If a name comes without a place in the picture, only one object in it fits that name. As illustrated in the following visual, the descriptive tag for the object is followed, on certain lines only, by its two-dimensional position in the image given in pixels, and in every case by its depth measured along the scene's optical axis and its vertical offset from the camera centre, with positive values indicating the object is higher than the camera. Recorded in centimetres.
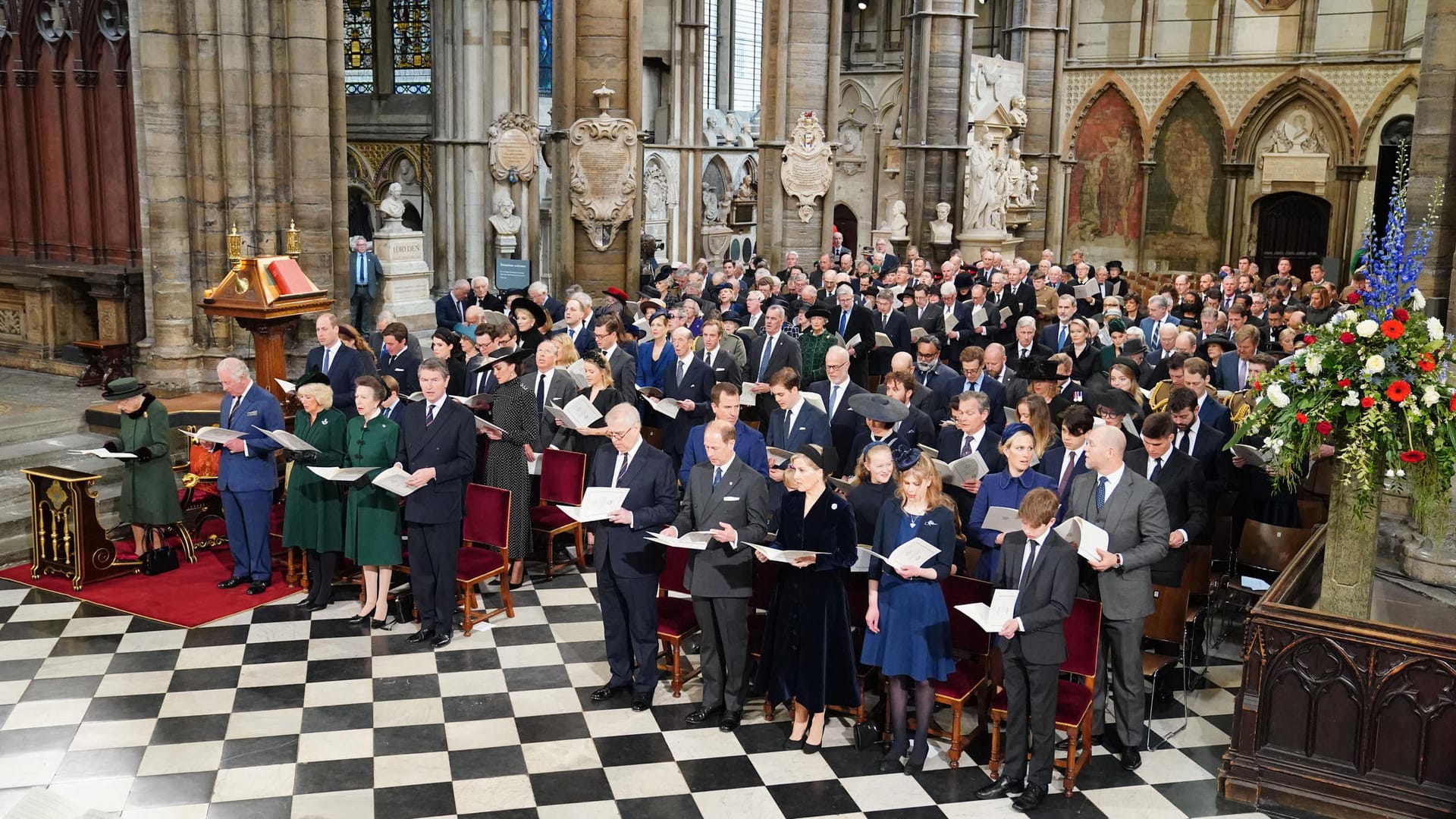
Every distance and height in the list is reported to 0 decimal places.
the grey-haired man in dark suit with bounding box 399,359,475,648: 818 -164
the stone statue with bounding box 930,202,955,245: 2306 -23
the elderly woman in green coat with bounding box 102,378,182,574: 935 -188
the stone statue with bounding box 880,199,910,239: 2312 -13
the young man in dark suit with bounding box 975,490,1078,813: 618 -190
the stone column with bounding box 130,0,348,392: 1196 +48
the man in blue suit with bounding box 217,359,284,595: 909 -185
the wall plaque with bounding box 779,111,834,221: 1961 +69
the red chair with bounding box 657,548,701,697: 759 -233
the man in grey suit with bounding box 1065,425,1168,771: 666 -165
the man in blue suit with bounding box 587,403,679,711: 736 -188
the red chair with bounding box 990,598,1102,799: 654 -236
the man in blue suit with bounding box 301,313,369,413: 1016 -126
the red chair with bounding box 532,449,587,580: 952 -199
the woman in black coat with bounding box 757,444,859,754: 670 -206
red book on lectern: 1078 -64
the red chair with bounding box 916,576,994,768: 680 -239
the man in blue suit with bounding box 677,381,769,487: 797 -139
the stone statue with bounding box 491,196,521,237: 2411 -27
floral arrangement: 624 -81
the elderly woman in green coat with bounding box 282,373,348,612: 877 -191
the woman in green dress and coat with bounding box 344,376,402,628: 842 -185
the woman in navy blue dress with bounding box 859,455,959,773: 659 -189
